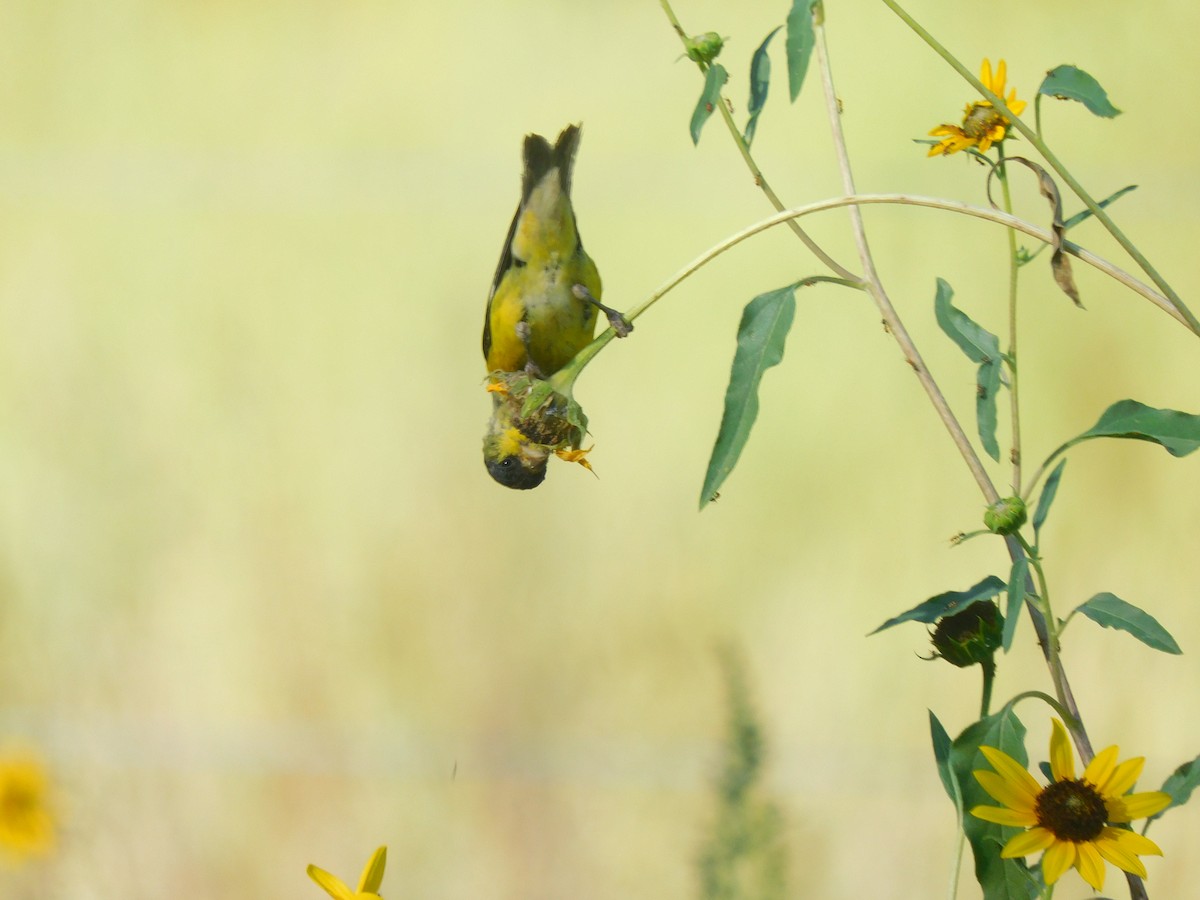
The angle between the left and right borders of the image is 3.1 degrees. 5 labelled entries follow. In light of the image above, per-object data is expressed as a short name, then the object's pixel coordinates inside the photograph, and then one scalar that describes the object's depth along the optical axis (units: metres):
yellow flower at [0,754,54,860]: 7.06
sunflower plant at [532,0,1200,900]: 6.41
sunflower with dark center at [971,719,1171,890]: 6.55
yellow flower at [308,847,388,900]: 6.41
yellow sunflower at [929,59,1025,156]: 6.85
